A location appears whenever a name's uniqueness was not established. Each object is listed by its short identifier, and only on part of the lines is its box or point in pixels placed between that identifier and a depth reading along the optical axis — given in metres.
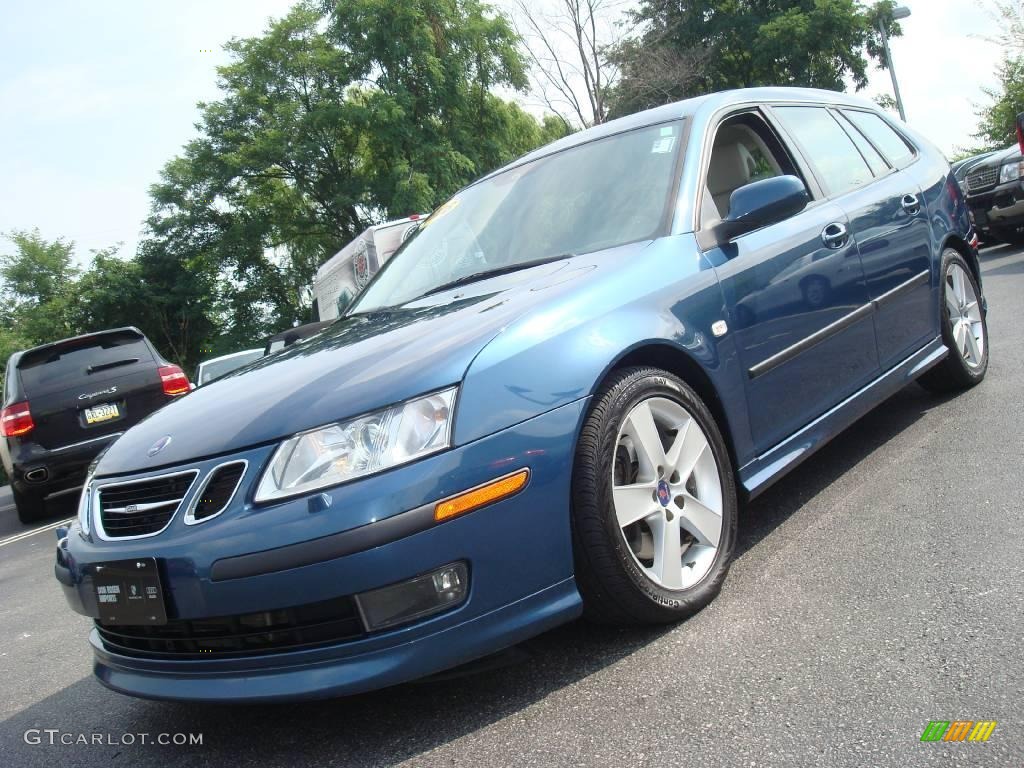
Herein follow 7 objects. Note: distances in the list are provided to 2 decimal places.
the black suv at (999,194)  12.52
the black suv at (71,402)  8.45
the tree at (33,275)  41.31
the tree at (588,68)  26.83
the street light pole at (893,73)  27.09
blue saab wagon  2.19
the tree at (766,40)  33.78
